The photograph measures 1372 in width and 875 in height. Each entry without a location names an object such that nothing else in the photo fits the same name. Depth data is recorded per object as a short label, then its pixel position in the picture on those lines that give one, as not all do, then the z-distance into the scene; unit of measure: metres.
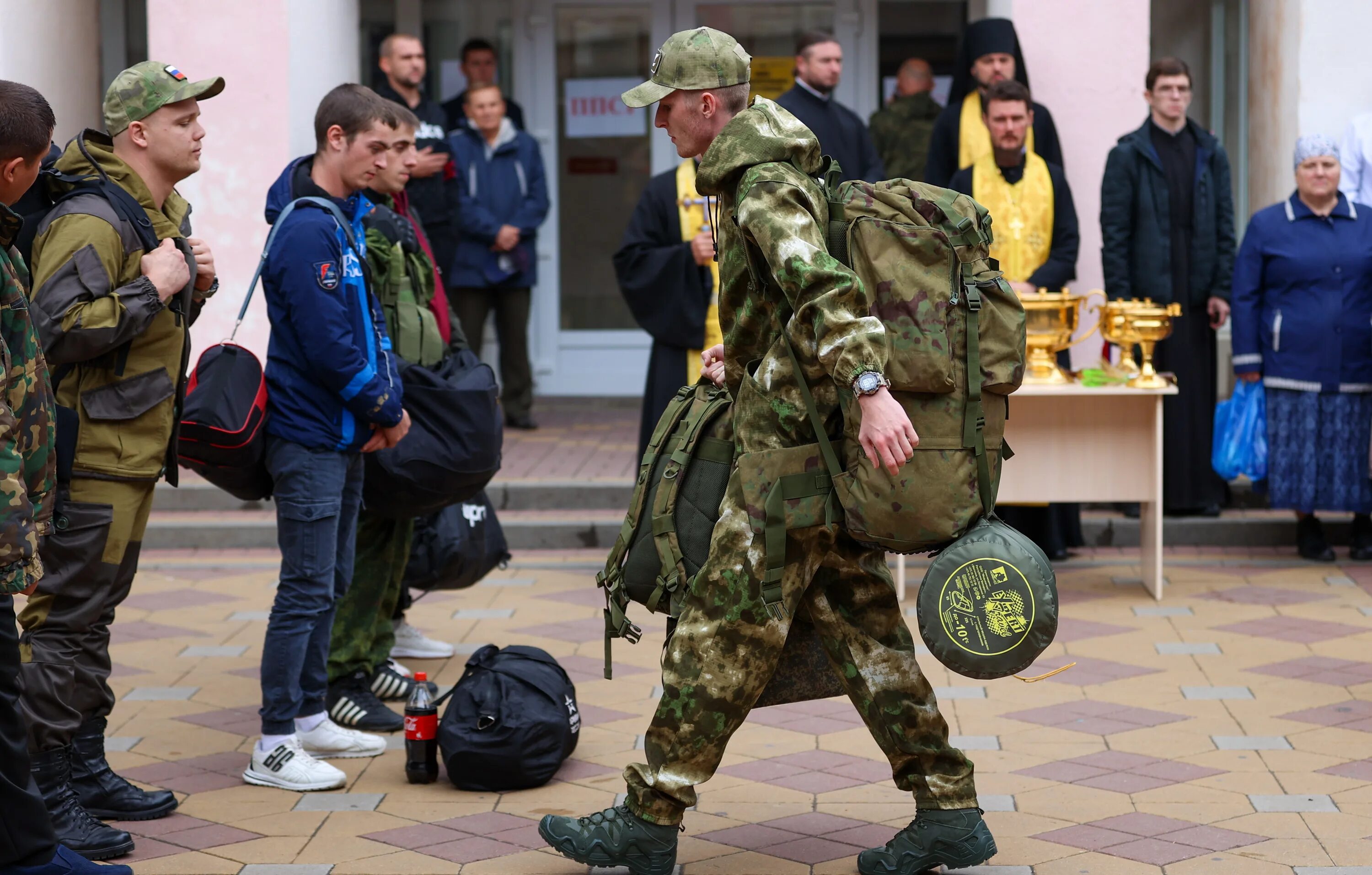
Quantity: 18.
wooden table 7.58
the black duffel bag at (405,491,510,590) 6.14
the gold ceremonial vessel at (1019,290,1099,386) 7.52
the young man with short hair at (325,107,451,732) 5.62
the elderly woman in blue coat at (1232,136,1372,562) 8.08
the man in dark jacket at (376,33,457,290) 9.69
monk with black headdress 8.65
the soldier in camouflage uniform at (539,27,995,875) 3.54
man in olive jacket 4.25
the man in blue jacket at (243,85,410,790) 4.82
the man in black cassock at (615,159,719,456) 7.87
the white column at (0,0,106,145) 9.38
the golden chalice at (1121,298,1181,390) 7.44
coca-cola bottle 4.91
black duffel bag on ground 4.81
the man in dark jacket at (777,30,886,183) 8.36
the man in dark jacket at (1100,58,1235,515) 8.54
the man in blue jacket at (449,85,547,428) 10.76
